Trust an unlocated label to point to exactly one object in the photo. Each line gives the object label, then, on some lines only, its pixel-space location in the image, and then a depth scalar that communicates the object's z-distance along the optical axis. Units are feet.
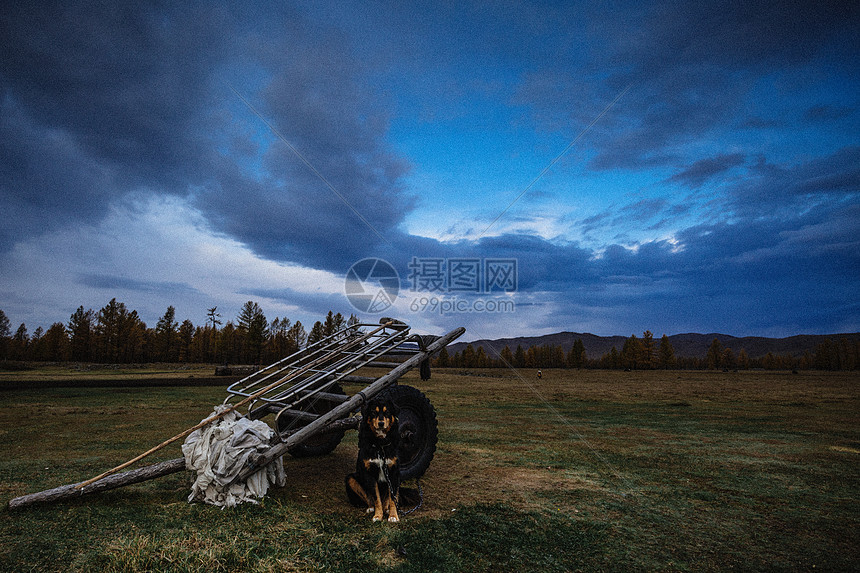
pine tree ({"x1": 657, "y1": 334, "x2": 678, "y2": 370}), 378.12
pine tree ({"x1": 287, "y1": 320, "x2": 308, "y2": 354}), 342.38
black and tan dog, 17.40
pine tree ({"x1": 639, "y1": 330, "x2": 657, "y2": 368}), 368.27
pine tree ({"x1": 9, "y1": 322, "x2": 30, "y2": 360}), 303.38
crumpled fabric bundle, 17.79
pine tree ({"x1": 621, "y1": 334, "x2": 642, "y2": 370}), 372.99
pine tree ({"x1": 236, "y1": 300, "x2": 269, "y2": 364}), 254.88
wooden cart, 18.35
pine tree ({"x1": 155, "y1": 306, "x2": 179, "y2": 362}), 300.81
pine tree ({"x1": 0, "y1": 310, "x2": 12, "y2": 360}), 255.91
